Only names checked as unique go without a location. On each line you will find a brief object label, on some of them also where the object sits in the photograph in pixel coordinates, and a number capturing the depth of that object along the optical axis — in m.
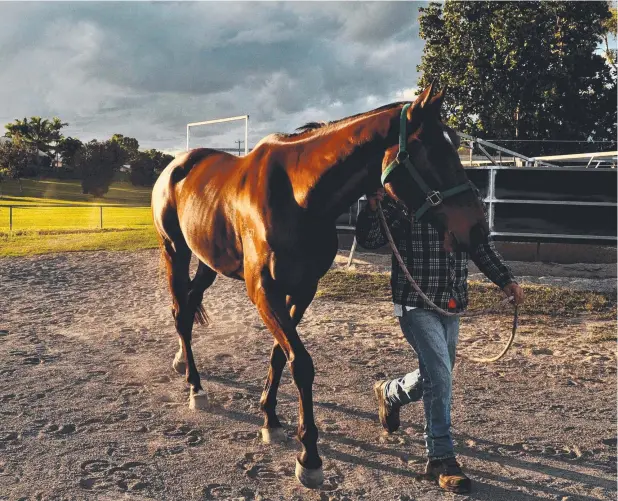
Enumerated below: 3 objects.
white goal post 10.62
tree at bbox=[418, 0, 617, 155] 17.84
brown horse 2.47
